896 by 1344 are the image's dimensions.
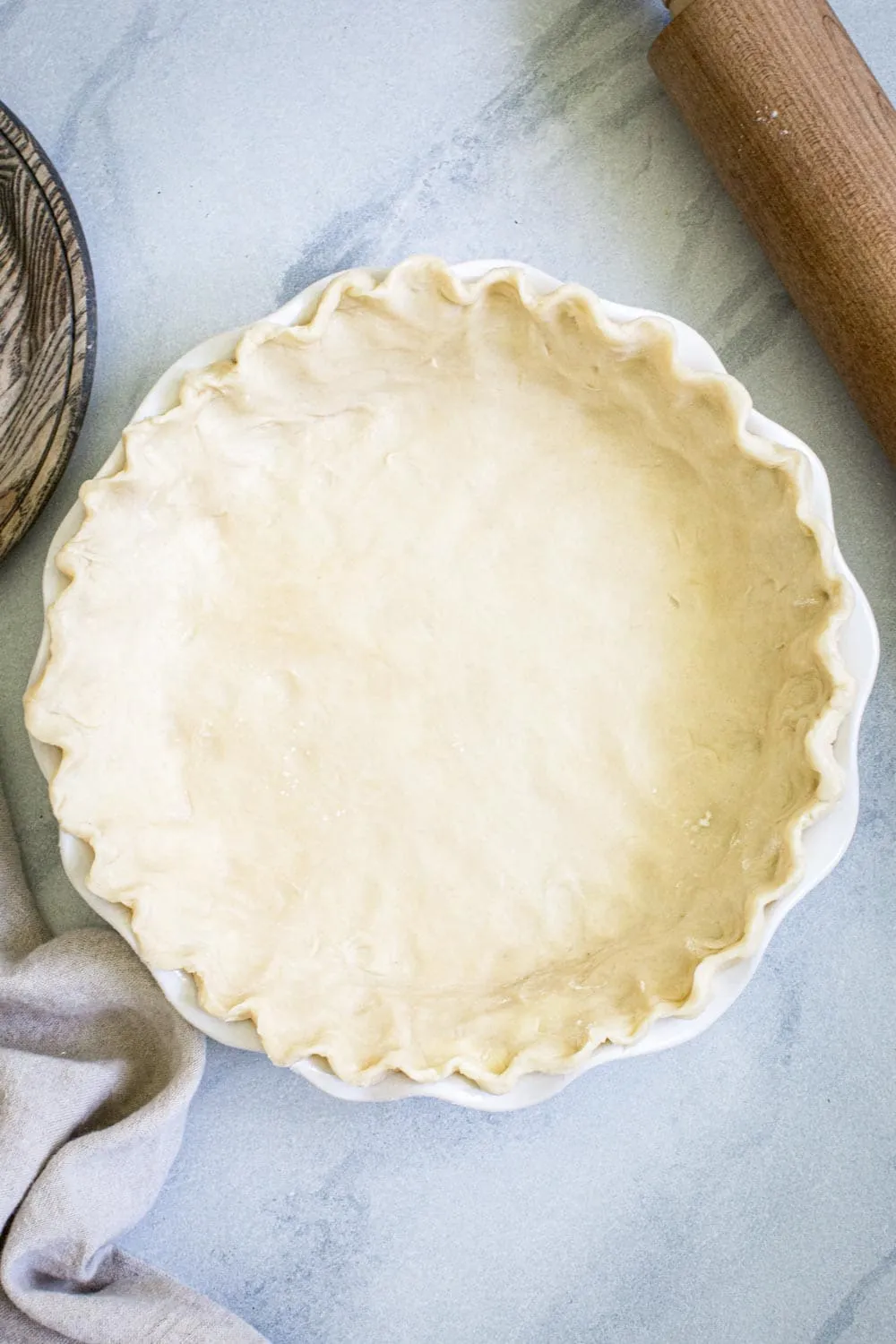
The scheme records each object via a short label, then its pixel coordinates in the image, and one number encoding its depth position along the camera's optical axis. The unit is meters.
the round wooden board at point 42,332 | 1.09
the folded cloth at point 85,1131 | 1.08
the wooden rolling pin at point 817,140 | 1.04
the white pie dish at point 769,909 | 0.99
